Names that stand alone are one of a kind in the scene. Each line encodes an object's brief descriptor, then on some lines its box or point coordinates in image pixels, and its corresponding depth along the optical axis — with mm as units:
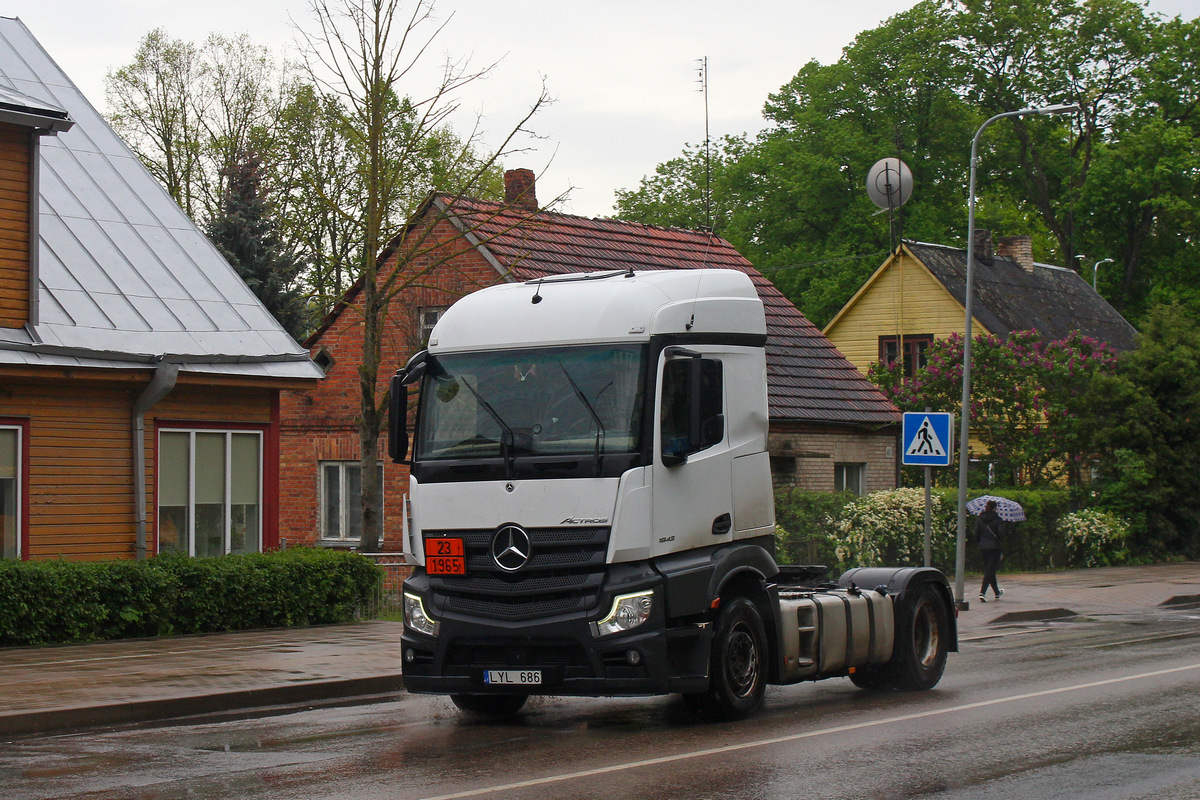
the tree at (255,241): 42844
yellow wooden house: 46219
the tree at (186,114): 51000
